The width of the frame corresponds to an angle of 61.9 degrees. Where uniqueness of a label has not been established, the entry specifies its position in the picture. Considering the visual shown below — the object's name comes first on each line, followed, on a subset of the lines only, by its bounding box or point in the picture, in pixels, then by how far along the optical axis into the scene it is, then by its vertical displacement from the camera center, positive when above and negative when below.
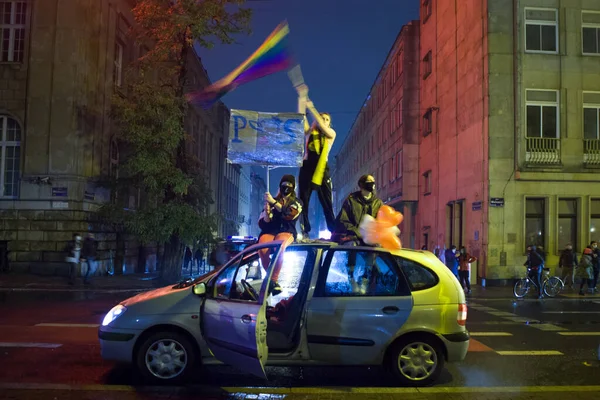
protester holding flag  7.74 +1.07
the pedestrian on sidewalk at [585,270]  17.20 -1.09
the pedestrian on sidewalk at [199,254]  19.42 -1.07
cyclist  16.36 -0.96
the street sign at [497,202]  20.48 +1.41
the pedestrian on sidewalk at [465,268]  17.41 -1.12
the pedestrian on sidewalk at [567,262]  18.30 -0.87
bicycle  16.53 -1.60
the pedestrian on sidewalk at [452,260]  18.05 -0.89
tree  17.61 +3.69
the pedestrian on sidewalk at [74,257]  17.17 -1.07
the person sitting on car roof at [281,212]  7.52 +0.29
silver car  5.67 -0.99
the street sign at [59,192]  19.08 +1.29
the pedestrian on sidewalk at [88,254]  17.28 -0.96
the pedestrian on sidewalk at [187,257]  23.25 -1.35
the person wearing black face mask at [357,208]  7.03 +0.36
